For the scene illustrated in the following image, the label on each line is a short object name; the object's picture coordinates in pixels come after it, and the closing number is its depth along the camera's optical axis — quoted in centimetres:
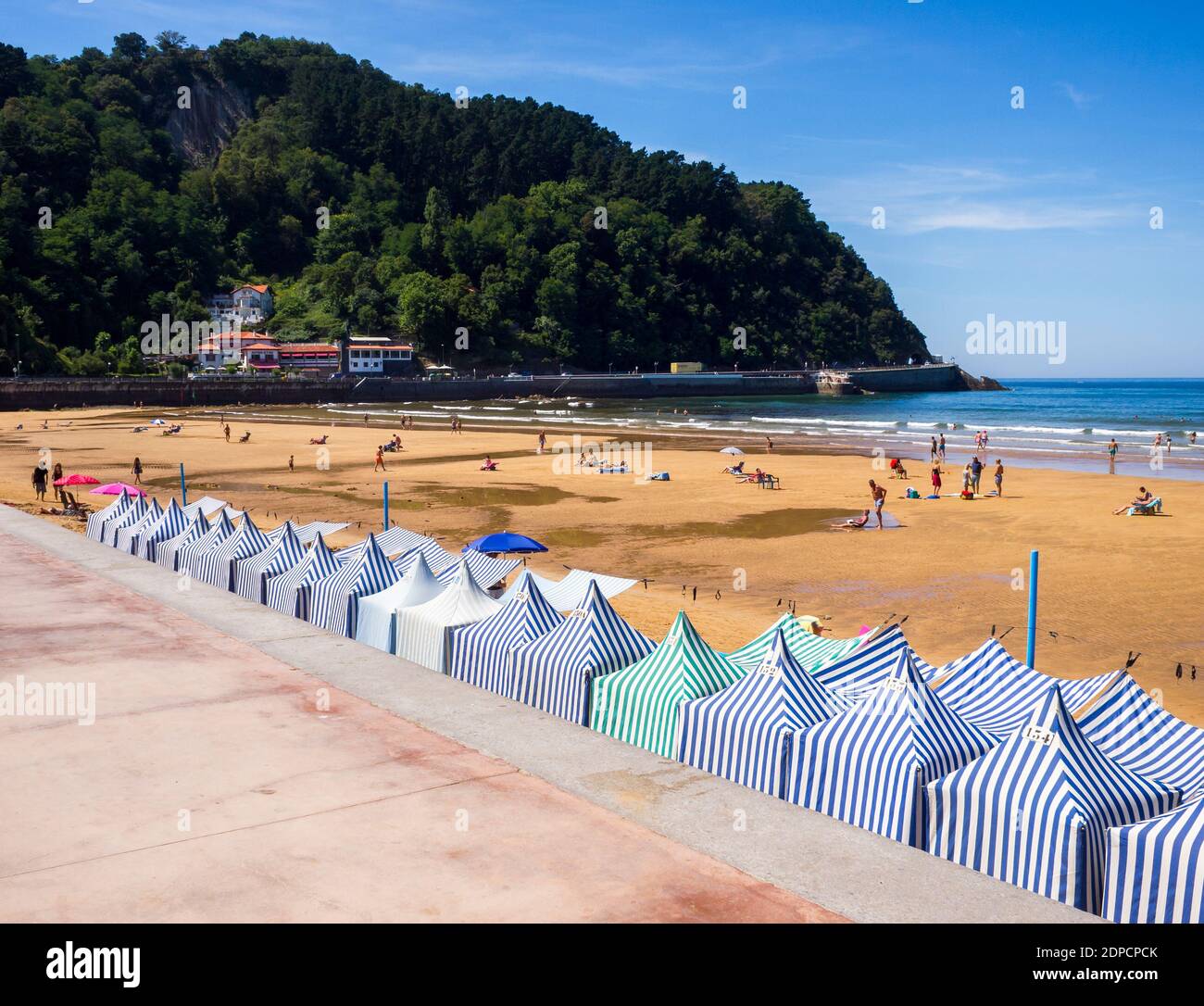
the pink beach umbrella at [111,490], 2737
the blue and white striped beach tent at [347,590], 1338
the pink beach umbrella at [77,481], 2912
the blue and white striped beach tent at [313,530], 1725
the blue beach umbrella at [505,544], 1930
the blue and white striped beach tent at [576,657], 994
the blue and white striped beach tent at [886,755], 748
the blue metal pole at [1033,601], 1152
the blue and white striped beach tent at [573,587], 1451
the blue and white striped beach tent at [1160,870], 624
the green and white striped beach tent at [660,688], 919
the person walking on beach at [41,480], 3253
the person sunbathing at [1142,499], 3053
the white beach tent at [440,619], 1167
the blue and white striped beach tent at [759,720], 820
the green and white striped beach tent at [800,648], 1083
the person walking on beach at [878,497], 2930
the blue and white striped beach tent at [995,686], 992
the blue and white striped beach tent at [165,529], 1825
